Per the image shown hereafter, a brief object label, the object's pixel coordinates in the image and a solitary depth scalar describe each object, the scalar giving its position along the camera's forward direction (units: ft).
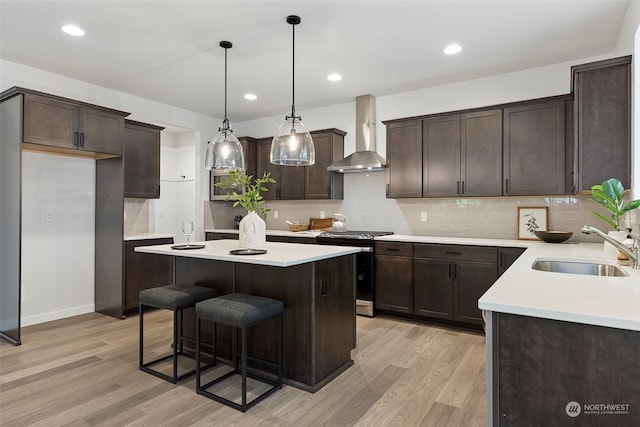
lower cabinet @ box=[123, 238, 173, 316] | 14.19
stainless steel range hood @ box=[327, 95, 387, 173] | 15.69
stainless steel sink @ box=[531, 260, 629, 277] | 7.25
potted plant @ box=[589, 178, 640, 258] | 7.27
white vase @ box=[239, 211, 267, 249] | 9.54
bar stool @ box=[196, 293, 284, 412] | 7.53
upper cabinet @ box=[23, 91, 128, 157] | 11.68
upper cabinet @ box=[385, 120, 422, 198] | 14.67
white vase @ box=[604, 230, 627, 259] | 8.26
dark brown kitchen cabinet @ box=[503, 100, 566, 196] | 12.15
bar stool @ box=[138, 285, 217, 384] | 8.82
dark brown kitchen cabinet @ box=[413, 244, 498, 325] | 12.30
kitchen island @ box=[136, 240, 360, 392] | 8.42
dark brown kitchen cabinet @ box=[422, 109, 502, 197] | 13.19
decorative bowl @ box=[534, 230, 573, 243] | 11.84
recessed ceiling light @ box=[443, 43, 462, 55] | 11.35
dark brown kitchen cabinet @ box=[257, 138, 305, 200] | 17.97
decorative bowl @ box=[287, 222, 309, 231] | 17.56
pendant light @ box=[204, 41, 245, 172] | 10.80
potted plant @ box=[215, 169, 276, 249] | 9.53
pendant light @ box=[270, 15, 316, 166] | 9.87
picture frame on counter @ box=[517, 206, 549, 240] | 13.10
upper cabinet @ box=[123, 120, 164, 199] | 15.12
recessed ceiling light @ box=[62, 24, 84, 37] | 10.13
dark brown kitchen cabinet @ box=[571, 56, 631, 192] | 8.52
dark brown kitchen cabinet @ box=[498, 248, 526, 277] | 11.70
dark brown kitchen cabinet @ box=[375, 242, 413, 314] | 13.62
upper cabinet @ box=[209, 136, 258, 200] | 19.08
